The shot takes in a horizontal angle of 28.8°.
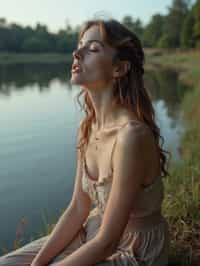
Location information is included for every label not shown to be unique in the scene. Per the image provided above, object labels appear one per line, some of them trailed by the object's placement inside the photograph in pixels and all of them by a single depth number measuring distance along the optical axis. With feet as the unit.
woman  4.95
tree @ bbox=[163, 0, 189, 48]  167.94
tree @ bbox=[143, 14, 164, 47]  194.59
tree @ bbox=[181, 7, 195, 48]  139.54
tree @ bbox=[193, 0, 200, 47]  115.55
